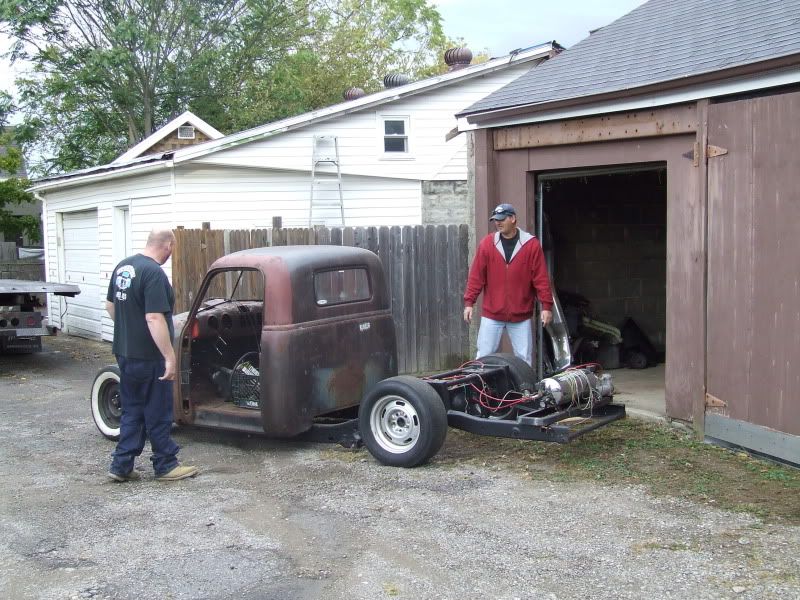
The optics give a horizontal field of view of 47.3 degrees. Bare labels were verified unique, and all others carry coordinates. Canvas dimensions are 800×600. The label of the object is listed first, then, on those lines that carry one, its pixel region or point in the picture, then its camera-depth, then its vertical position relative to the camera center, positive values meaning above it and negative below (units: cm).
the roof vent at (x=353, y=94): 1935 +331
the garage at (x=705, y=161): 655 +71
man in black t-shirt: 643 -76
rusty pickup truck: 663 -102
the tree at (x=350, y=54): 2845 +853
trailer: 1247 -71
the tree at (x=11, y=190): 2805 +204
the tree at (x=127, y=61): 2498 +548
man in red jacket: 791 -33
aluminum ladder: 1523 +124
